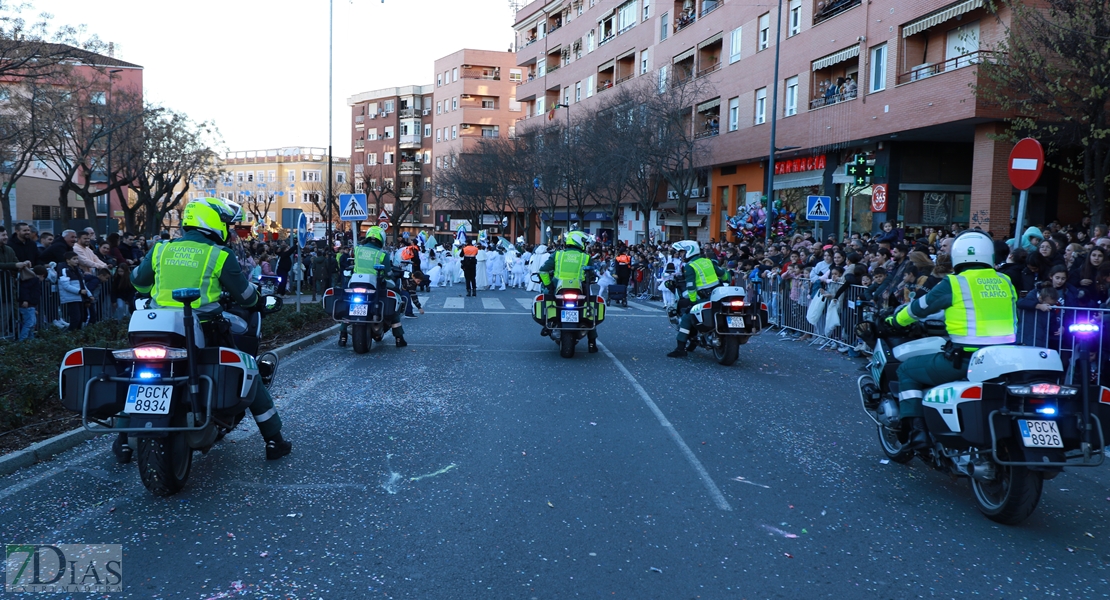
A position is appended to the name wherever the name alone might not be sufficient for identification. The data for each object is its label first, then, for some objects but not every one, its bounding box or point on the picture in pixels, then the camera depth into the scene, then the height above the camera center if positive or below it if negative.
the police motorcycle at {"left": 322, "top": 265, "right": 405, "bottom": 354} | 12.41 -1.13
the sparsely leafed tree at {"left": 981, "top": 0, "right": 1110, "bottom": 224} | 15.10 +3.00
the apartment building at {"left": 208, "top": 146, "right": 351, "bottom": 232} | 108.38 +5.23
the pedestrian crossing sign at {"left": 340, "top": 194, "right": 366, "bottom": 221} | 20.91 +0.32
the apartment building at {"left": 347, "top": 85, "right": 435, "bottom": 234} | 90.81 +7.85
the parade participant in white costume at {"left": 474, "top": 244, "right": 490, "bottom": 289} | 31.72 -1.69
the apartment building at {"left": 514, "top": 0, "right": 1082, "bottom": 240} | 23.30 +4.07
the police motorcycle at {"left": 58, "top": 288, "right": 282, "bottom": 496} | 5.16 -0.97
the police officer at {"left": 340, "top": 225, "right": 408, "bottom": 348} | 12.68 -0.51
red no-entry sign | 9.20 +0.78
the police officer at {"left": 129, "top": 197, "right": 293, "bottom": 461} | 5.66 -0.31
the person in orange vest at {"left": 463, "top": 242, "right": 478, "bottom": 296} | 25.72 -1.04
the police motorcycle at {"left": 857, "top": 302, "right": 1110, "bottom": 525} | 4.91 -1.01
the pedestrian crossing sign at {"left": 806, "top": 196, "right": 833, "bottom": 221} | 20.46 +0.58
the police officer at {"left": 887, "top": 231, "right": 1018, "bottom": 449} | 5.38 -0.42
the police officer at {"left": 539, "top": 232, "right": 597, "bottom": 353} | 12.51 -0.54
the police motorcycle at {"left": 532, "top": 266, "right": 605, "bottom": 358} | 12.15 -1.15
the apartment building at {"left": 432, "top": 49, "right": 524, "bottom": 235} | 81.38 +11.21
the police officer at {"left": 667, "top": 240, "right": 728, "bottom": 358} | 12.17 -0.66
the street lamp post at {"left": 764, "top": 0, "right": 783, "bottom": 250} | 27.02 +1.86
